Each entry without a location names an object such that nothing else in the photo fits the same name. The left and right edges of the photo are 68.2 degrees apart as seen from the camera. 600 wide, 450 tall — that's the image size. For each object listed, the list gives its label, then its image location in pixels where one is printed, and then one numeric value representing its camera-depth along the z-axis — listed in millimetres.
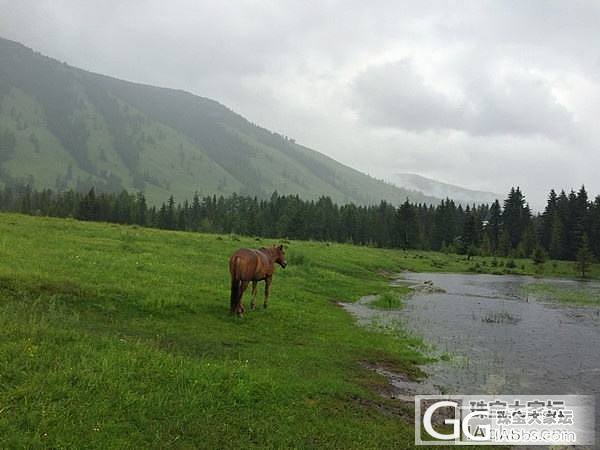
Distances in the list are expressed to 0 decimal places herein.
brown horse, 20906
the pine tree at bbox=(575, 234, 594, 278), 96000
